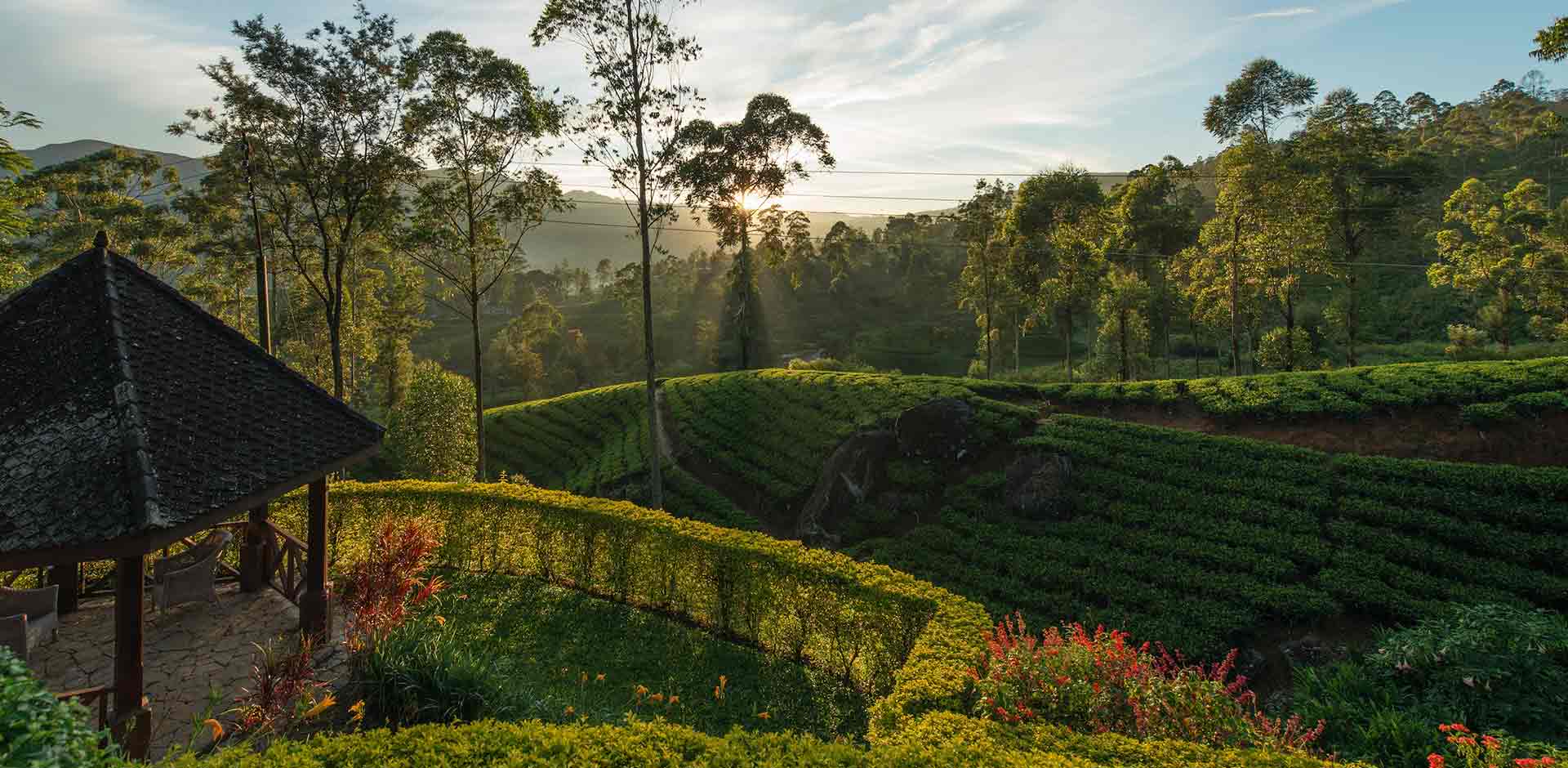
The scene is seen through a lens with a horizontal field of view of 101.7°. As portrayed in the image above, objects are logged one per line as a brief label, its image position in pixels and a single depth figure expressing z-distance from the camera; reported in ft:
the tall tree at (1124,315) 95.81
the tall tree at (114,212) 103.86
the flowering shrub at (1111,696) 20.67
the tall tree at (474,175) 64.23
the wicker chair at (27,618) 24.48
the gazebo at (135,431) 19.71
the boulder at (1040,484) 51.19
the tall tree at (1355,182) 111.34
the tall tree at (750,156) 94.02
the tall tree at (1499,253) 92.43
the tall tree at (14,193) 28.84
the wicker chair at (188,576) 30.96
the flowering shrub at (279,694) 20.77
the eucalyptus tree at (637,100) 55.72
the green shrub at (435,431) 78.64
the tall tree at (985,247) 112.78
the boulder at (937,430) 59.72
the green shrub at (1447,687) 22.74
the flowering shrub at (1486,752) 17.04
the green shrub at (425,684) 22.65
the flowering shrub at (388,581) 26.37
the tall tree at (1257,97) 127.75
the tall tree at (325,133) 61.36
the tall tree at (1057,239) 102.53
